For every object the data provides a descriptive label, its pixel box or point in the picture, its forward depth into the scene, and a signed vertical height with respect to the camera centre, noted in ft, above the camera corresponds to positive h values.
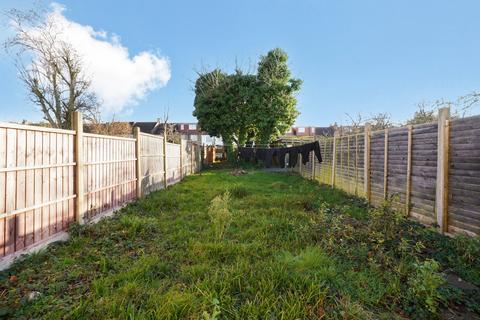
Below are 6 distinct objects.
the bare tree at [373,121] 40.49 +6.11
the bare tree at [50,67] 46.55 +17.64
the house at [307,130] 115.14 +12.35
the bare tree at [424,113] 33.65 +6.07
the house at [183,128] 101.30 +11.39
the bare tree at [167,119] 66.64 +11.05
